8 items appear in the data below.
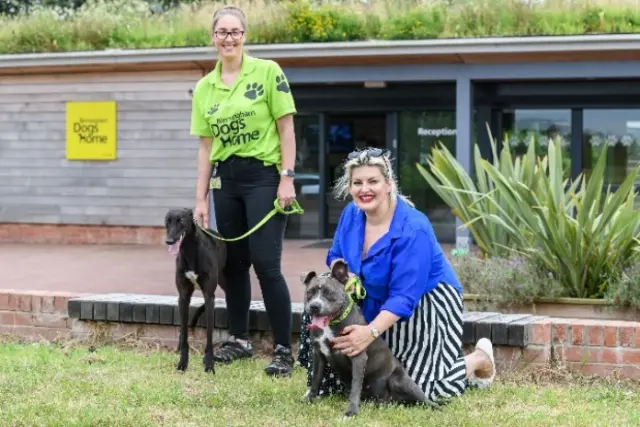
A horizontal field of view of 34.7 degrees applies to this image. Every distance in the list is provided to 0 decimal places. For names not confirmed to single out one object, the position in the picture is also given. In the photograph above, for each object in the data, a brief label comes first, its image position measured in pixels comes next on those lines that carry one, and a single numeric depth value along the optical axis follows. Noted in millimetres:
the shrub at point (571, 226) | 6410
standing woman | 5797
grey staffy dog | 4590
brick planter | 5512
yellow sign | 15891
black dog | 5629
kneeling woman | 4715
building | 13875
